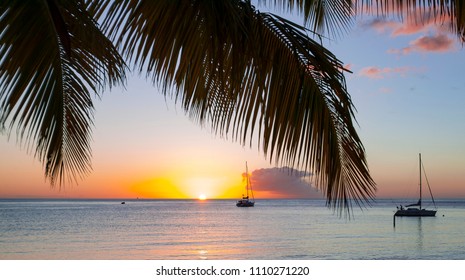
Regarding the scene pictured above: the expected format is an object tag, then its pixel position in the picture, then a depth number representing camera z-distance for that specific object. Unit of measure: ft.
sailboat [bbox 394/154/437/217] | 228.59
